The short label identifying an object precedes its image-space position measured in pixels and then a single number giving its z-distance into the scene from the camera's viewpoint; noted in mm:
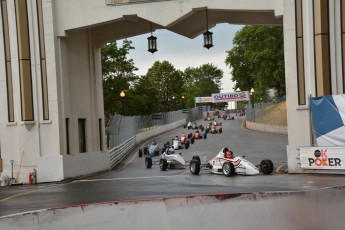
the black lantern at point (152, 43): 22422
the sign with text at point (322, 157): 18422
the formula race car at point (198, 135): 45281
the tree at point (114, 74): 66625
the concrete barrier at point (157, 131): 48075
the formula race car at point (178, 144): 36934
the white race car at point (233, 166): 20078
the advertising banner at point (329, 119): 18703
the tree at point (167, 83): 124000
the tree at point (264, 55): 72688
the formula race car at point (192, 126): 57856
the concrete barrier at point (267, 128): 49125
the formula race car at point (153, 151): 33500
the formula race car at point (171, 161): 24781
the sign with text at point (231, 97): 87250
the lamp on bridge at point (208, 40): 21547
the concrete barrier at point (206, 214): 8961
